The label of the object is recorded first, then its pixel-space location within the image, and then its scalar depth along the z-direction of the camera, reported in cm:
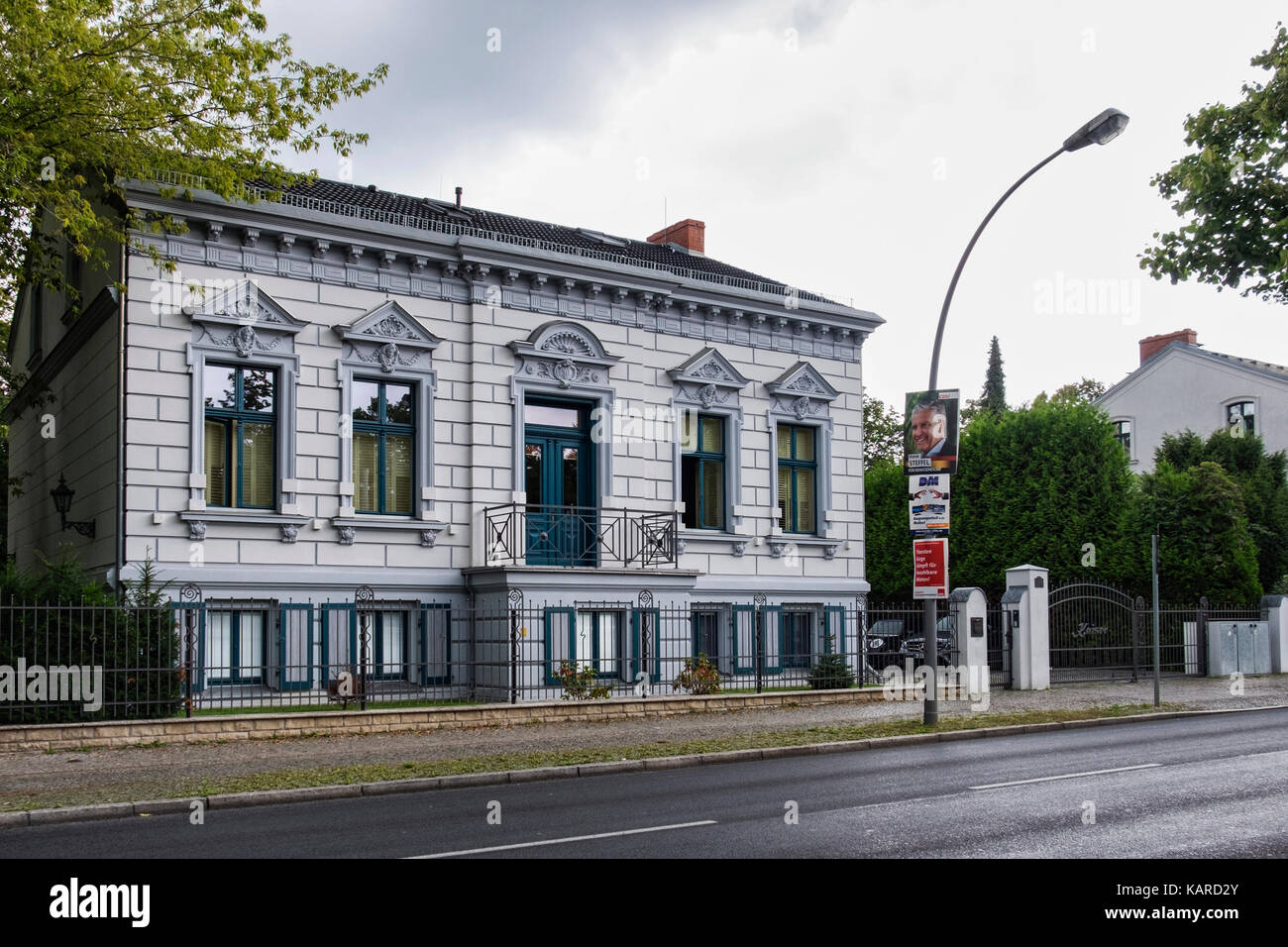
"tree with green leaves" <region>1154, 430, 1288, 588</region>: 3747
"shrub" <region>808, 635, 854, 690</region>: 2208
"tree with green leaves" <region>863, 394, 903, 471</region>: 6500
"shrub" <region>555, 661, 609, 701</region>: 1897
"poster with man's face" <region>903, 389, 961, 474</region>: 1650
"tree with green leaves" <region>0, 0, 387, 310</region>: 1628
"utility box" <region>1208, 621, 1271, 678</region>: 2741
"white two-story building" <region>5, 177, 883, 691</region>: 1869
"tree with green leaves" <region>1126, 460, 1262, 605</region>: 3123
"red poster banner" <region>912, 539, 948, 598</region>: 1652
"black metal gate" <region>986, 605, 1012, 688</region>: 2405
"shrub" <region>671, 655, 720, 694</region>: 2033
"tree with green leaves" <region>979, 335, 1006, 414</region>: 7367
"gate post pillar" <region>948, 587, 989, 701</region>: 2333
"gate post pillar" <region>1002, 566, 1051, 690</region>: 2383
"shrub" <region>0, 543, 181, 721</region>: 1508
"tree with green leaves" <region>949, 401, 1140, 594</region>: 3356
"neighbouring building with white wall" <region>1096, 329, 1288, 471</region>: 4462
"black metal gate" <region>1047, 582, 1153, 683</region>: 2547
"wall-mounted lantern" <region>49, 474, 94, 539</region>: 2016
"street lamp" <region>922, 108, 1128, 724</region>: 1506
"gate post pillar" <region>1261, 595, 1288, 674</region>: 2867
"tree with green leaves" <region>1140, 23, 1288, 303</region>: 2020
